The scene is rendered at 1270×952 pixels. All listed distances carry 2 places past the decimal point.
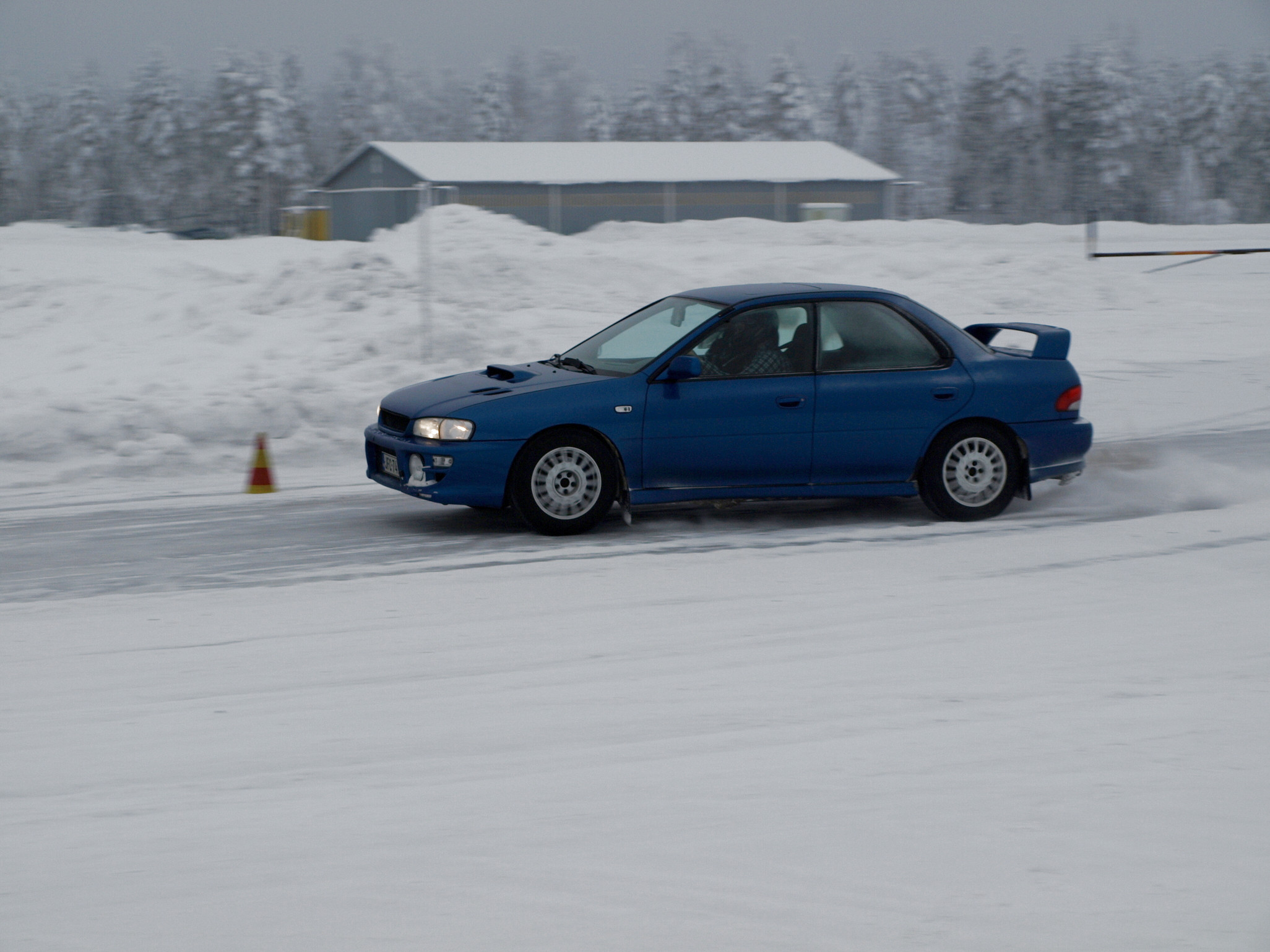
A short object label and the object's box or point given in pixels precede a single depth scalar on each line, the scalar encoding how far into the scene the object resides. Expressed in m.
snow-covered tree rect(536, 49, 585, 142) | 123.56
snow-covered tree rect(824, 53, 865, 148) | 121.50
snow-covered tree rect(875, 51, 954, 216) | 113.50
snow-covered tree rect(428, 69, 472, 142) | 122.31
